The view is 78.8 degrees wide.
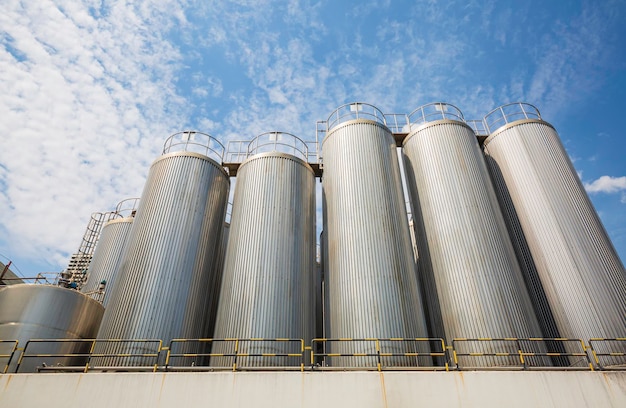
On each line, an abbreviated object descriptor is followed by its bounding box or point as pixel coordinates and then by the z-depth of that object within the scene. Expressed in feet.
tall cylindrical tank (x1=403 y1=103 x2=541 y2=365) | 57.93
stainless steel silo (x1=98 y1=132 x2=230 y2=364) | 60.13
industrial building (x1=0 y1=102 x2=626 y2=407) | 43.29
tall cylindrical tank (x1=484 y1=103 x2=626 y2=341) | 59.11
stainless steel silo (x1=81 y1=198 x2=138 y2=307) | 93.35
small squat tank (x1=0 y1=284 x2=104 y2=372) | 57.98
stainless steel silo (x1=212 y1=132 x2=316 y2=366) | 57.67
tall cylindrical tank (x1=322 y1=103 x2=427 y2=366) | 56.90
